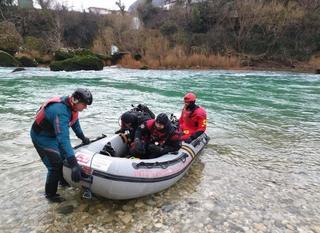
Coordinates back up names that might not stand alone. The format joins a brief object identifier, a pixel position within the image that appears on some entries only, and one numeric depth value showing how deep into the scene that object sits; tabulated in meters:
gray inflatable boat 4.39
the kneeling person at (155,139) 5.44
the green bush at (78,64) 25.47
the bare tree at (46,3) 43.59
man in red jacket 7.02
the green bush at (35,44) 32.44
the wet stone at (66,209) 4.59
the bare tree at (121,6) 49.17
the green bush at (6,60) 26.88
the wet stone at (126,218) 4.46
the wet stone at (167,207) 4.77
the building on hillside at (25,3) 42.95
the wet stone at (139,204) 4.83
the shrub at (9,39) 30.66
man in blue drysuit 4.18
